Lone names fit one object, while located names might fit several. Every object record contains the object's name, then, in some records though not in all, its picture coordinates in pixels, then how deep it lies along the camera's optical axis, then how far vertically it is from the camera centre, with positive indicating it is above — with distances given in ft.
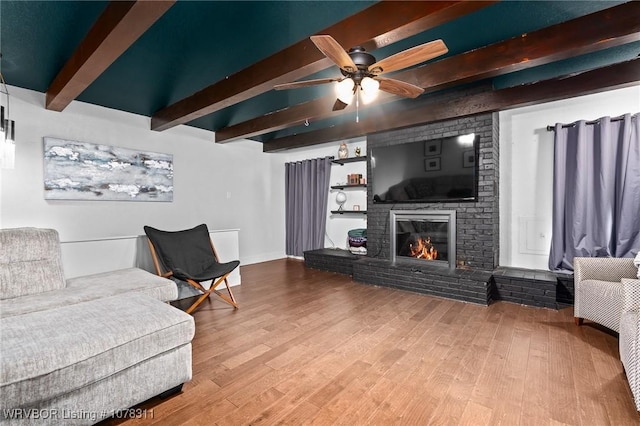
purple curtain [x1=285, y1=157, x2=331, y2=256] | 18.54 +0.51
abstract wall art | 11.46 +1.60
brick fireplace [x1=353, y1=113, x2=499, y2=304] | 11.34 -1.17
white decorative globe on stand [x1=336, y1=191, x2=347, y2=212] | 17.67 +0.78
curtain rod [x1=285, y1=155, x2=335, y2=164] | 18.02 +3.34
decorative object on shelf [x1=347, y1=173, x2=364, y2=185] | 16.81 +1.89
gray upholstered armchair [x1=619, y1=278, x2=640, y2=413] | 5.18 -2.32
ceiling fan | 5.99 +3.30
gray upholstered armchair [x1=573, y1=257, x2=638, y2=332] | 7.61 -2.04
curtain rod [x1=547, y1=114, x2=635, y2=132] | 10.10 +3.24
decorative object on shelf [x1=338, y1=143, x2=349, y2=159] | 16.70 +3.39
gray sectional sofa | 4.07 -2.23
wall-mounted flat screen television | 12.12 +1.82
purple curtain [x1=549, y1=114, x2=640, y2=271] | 9.91 +0.79
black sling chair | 10.20 -1.79
